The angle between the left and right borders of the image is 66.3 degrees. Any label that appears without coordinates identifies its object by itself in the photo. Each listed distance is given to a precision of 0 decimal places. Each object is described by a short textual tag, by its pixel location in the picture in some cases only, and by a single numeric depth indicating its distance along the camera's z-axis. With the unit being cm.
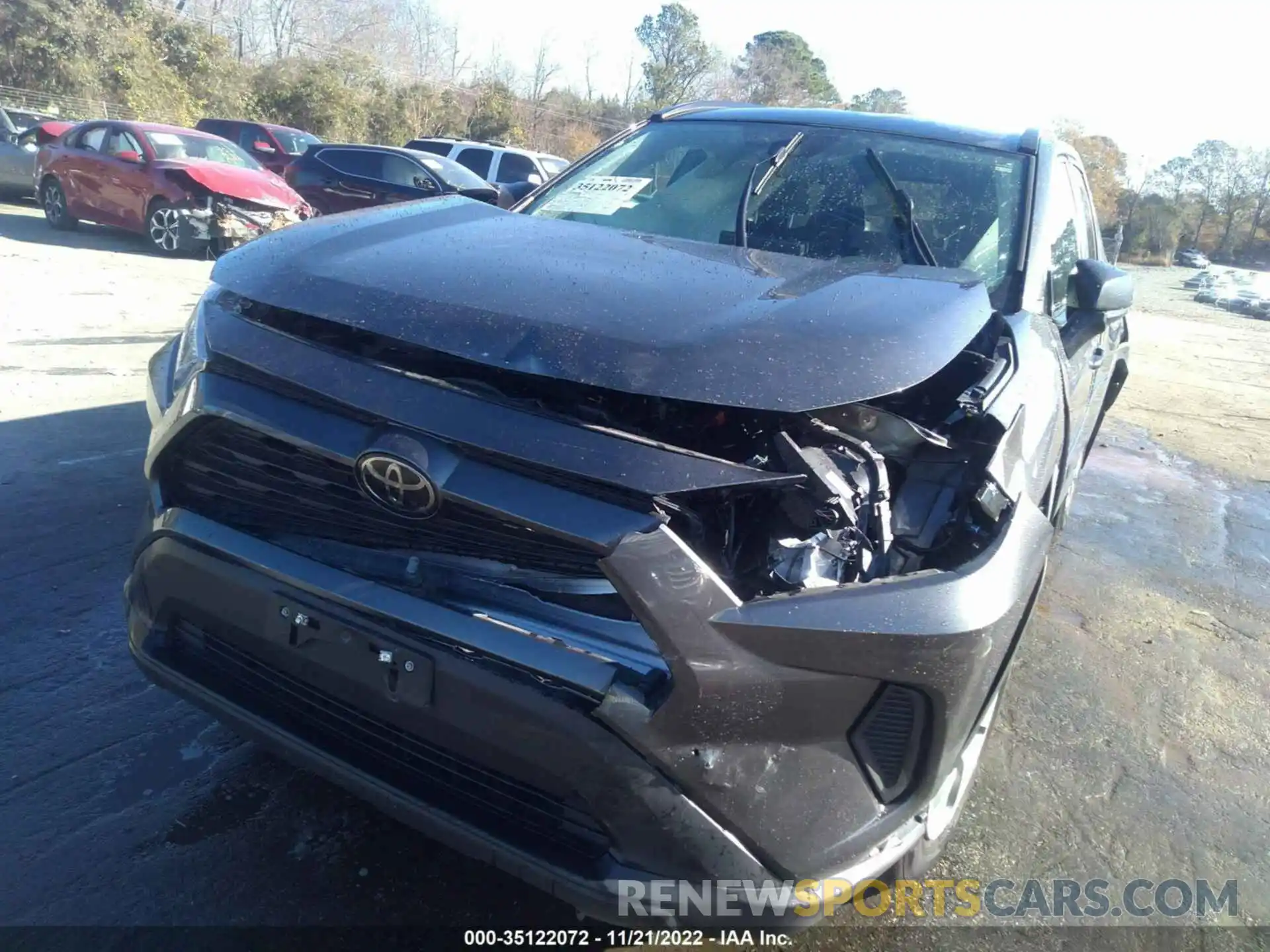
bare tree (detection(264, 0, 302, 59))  4681
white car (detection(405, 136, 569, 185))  1609
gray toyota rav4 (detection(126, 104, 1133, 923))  174
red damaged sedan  1184
